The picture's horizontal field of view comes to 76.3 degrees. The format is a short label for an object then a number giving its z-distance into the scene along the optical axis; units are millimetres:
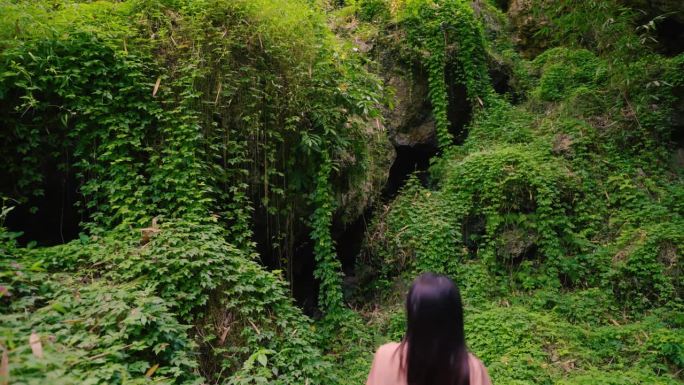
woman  2016
